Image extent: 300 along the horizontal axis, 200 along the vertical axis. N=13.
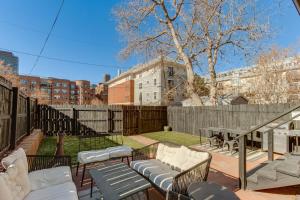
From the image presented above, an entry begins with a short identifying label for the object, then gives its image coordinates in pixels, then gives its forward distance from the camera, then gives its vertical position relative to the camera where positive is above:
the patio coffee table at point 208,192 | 1.70 -1.20
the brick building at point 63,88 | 39.56 +5.22
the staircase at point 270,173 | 2.42 -1.37
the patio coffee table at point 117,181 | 1.81 -1.22
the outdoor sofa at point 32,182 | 1.58 -1.20
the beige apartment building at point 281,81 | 11.95 +2.15
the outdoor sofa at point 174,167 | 2.00 -1.20
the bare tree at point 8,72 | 13.78 +3.40
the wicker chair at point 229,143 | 4.73 -1.50
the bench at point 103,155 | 3.01 -1.24
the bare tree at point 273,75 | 12.17 +2.60
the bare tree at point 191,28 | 8.82 +5.35
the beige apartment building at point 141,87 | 19.22 +2.73
